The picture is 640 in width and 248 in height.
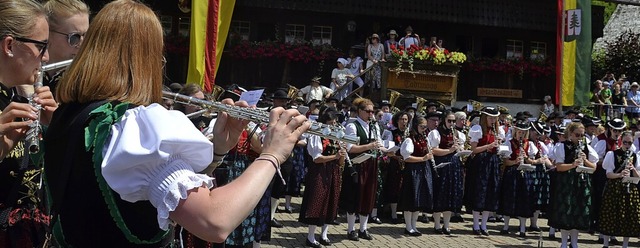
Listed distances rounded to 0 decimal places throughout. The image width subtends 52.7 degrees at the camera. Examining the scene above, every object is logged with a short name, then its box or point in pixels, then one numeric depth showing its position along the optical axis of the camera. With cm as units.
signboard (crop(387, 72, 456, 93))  1733
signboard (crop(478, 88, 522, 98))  2173
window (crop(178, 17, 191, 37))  1921
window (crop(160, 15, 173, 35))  1904
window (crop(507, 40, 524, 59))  2338
